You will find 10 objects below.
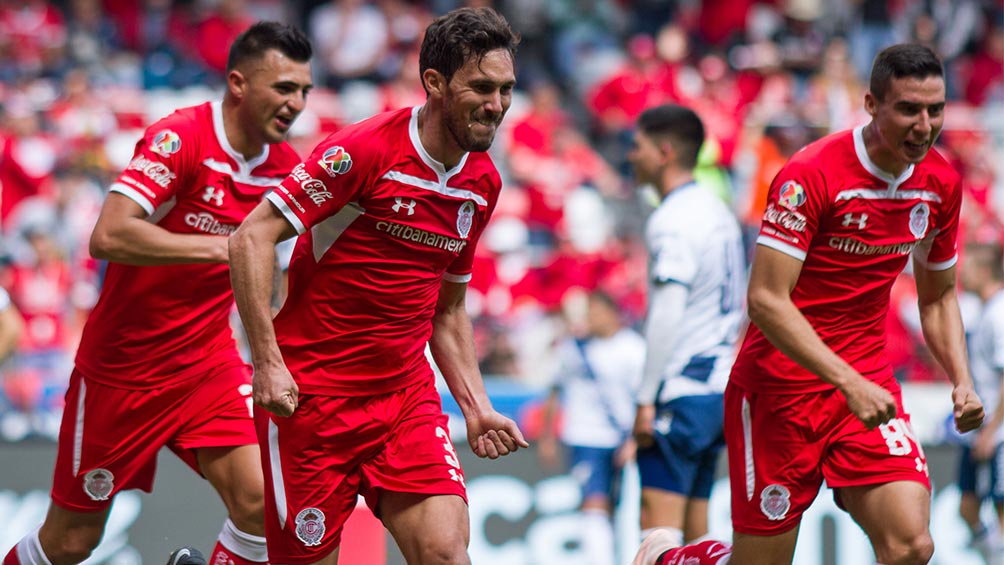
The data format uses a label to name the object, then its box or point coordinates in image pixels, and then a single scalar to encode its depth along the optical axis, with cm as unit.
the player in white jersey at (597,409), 1947
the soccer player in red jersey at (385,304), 1054
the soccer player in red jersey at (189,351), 1253
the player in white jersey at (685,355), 1466
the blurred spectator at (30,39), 3303
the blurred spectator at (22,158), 3025
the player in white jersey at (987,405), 1802
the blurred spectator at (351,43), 3544
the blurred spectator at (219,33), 3462
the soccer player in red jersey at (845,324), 1146
